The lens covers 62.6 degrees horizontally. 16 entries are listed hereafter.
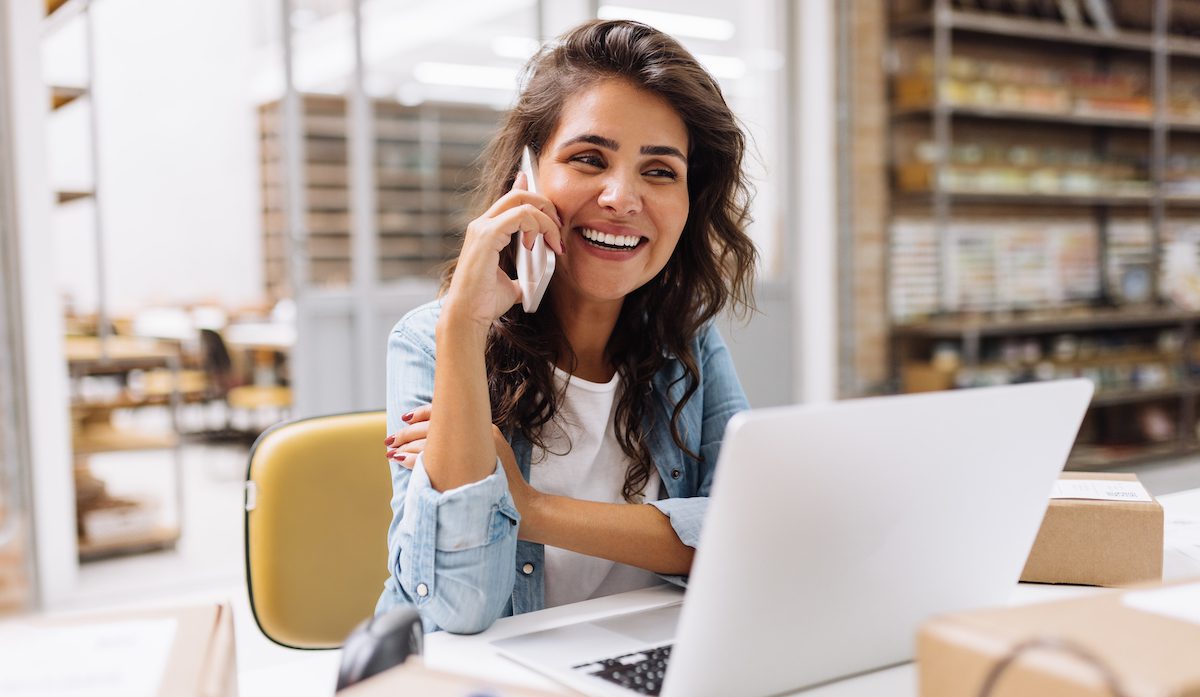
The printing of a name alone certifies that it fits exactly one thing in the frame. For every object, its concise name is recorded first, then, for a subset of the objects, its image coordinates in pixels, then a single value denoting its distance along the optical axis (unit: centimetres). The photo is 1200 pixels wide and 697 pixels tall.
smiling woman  104
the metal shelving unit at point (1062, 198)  438
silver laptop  62
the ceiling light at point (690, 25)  429
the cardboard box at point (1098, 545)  109
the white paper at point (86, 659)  58
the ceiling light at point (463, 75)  432
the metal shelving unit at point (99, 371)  333
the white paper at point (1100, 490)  113
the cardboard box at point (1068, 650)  49
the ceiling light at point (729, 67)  442
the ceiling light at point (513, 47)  404
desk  81
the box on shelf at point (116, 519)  349
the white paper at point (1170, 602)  59
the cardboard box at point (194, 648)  58
